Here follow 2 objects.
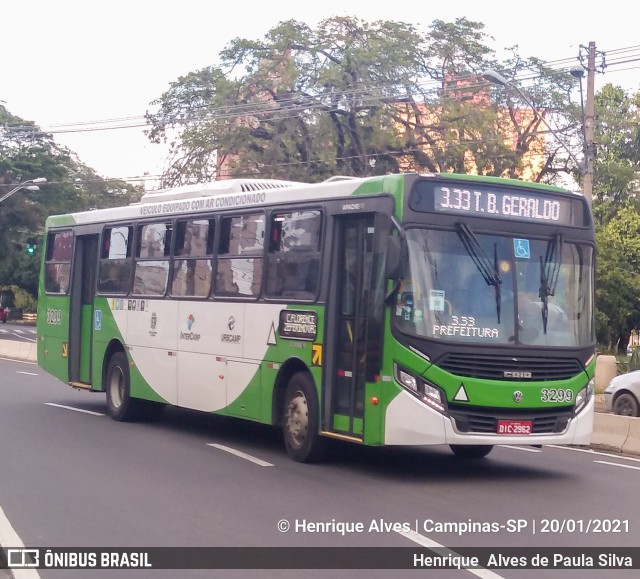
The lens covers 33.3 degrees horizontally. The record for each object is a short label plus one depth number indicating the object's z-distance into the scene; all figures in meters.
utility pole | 23.77
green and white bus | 10.84
